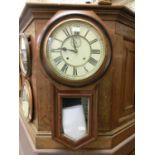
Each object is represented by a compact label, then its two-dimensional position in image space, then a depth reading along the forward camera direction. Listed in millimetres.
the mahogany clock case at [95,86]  794
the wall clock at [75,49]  759
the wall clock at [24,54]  911
